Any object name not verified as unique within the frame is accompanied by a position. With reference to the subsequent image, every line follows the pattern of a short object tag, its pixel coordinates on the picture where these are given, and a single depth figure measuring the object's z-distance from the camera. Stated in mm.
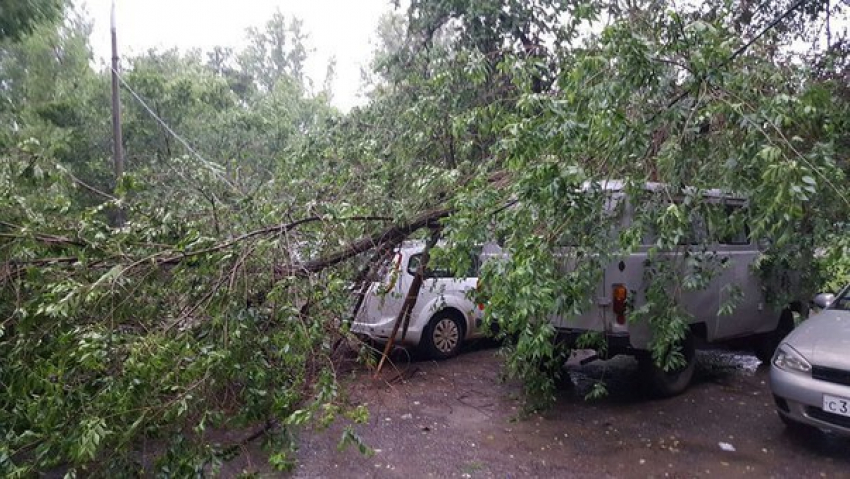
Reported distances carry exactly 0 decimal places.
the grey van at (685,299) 5172
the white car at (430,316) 7383
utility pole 13719
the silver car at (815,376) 4695
